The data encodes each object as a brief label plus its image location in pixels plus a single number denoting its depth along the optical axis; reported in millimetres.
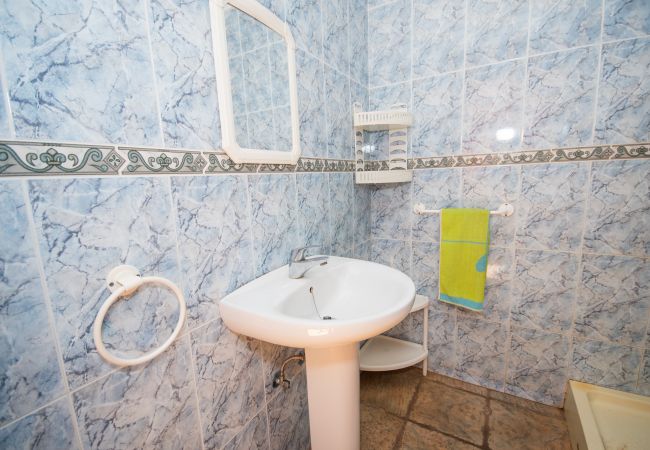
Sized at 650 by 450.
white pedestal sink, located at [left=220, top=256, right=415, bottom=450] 751
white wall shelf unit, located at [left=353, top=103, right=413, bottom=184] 1616
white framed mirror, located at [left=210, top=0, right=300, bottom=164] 884
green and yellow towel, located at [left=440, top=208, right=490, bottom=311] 1597
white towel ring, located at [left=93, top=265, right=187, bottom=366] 611
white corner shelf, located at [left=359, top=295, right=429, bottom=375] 1688
